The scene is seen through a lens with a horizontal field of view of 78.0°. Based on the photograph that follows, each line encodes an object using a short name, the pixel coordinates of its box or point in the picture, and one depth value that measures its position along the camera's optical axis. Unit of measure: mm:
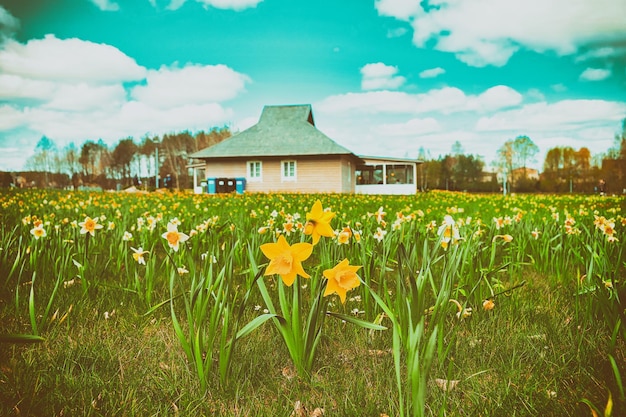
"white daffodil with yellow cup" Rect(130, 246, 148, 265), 1931
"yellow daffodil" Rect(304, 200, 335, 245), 1096
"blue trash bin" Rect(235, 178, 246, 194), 20891
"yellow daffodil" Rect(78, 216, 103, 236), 2204
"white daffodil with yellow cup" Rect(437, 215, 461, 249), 1943
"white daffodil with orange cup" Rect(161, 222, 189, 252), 1581
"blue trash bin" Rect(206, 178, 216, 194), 19922
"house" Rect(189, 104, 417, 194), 21213
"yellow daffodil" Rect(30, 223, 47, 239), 2246
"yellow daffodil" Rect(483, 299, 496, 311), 1809
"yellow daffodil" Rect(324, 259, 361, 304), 1120
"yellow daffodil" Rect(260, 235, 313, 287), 1048
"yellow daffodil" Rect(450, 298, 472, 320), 1842
